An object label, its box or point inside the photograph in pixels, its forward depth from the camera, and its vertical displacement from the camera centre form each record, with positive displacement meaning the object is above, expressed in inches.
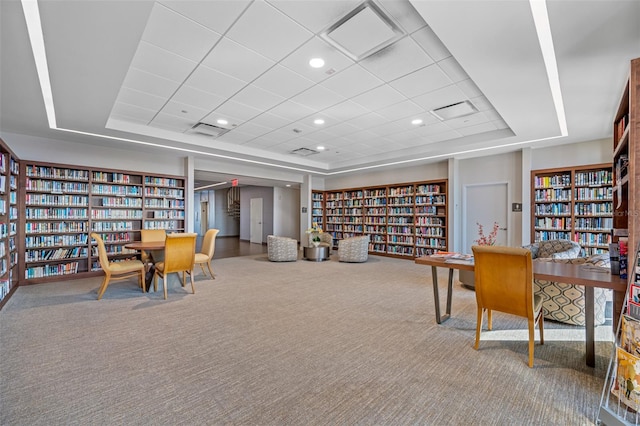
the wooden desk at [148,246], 177.6 -20.5
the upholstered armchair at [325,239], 335.0 -28.8
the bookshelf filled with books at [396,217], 307.4 -2.7
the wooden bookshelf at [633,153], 77.8 +16.6
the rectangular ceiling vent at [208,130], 204.4 +60.2
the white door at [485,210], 262.2 +4.3
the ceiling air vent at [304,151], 277.4 +60.4
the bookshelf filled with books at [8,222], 154.4 -5.7
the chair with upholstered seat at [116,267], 164.6 -31.5
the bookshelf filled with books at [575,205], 210.5 +7.5
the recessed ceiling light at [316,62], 119.7 +62.4
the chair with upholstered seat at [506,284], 94.3 -23.1
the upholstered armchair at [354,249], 291.4 -35.1
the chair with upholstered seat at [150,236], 215.5 -17.7
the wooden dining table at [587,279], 86.8 -19.5
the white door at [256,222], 488.4 -14.1
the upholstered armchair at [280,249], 294.2 -35.2
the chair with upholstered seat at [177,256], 168.1 -24.8
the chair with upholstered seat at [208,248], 210.7 -25.7
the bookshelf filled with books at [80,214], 206.7 -1.0
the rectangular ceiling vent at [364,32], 92.9 +62.7
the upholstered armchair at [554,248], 163.7 -20.0
